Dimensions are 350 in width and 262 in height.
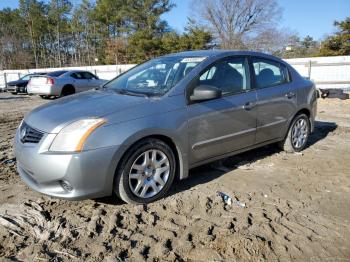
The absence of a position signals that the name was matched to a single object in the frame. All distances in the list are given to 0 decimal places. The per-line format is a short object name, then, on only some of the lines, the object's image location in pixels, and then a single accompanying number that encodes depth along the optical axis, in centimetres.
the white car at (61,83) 1520
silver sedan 327
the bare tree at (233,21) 3978
